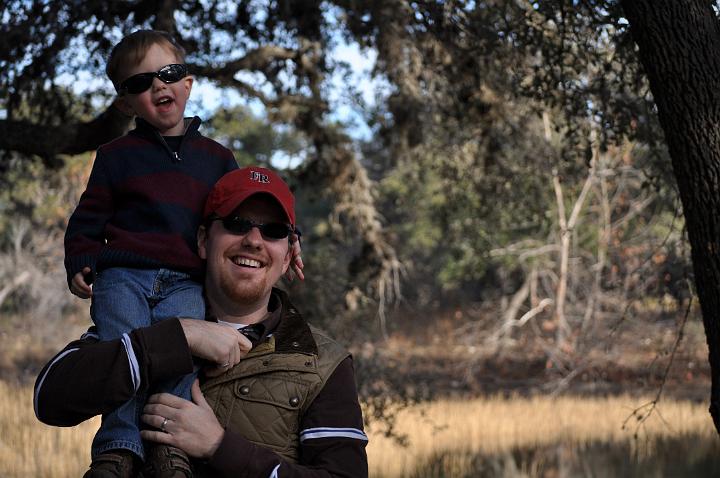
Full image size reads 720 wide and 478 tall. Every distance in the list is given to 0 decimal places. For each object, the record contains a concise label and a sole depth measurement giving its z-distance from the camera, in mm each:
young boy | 3094
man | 2725
